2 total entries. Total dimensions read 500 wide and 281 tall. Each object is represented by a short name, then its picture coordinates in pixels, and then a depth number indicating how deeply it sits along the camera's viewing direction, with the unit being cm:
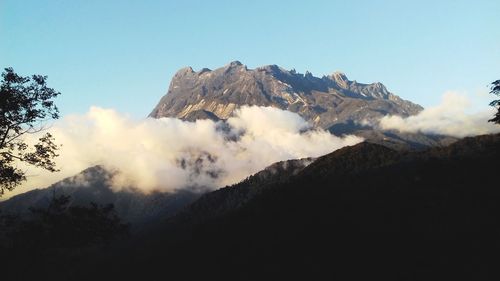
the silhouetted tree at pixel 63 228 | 3378
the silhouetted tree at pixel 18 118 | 3234
